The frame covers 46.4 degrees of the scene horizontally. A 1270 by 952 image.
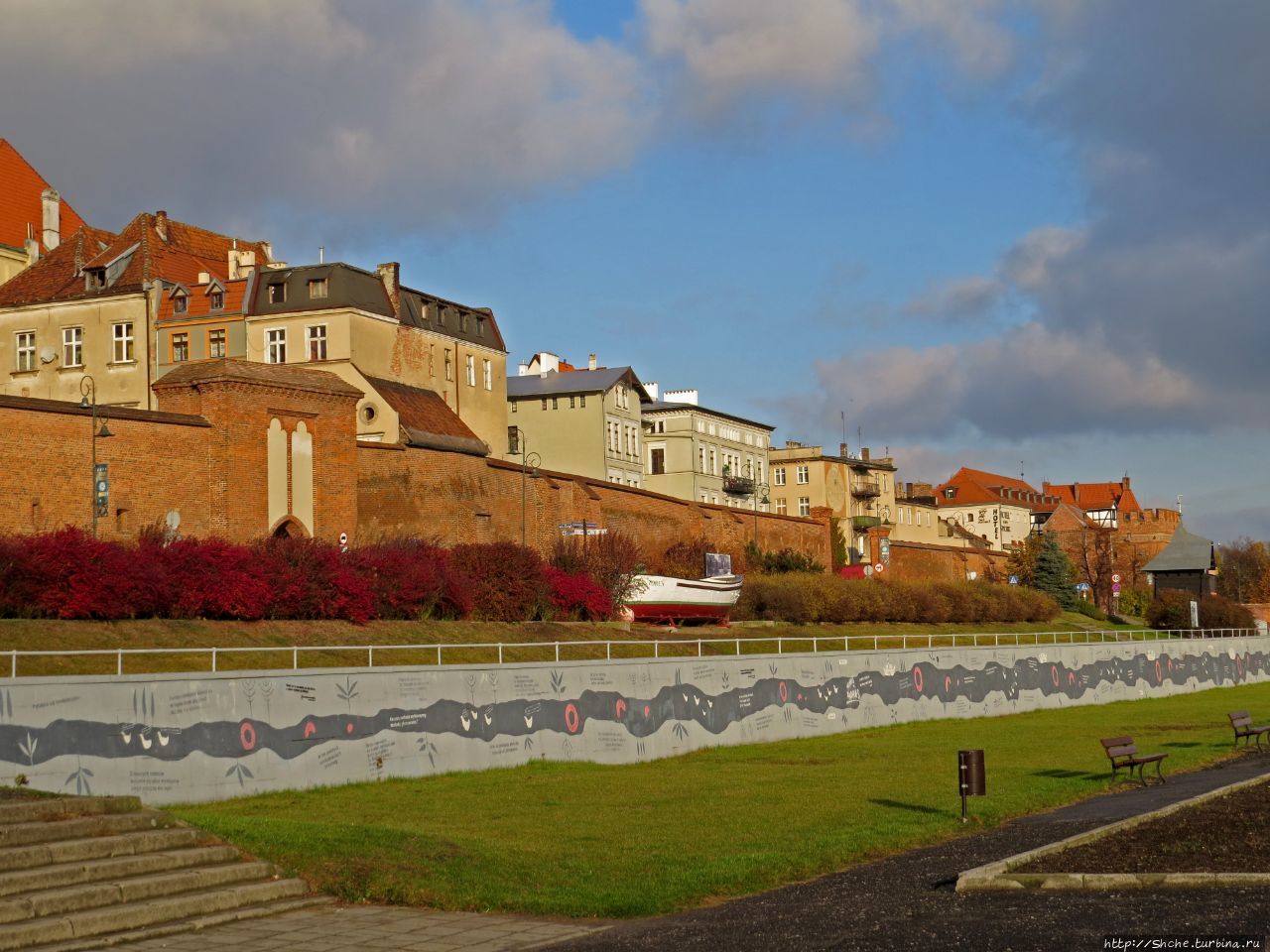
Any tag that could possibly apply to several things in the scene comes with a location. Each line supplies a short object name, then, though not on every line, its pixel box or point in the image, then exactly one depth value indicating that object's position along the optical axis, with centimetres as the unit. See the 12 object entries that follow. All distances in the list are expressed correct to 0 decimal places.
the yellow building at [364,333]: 6400
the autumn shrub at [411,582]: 3872
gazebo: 10362
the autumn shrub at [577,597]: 4641
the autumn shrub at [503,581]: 4334
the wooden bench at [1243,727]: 3116
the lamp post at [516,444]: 8129
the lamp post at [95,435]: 3731
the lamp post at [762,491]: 10825
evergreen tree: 9900
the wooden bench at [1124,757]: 2444
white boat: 5112
